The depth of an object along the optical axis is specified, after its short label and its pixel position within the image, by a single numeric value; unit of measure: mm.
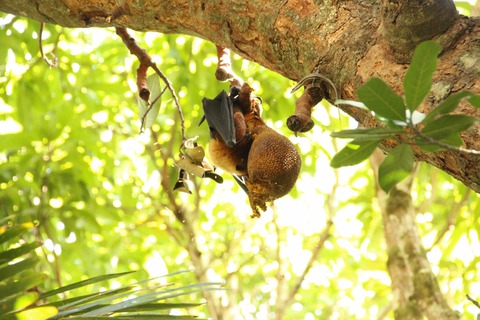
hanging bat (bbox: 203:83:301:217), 5570
